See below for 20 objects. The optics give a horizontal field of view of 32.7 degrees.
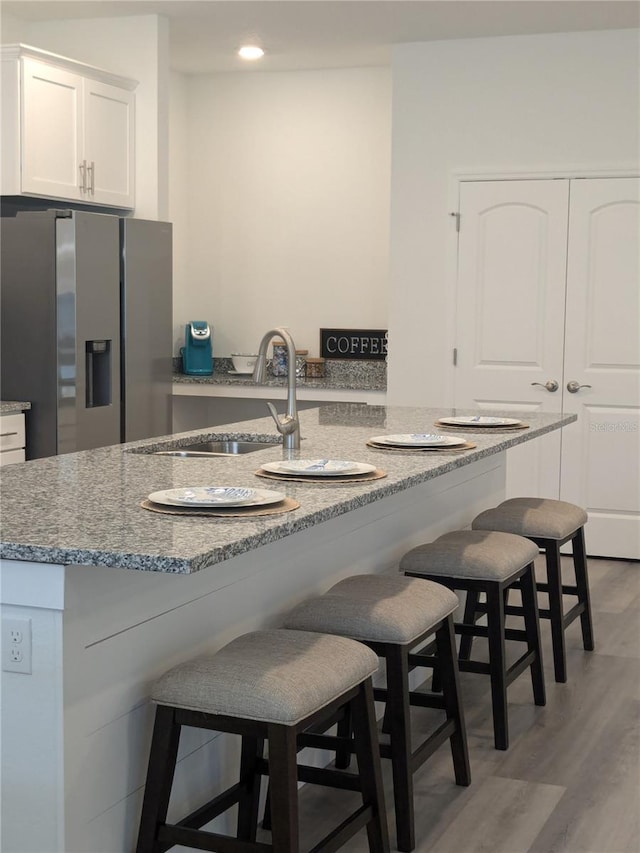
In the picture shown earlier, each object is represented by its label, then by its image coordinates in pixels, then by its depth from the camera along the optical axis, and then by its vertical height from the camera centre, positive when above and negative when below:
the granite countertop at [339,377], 6.30 -0.30
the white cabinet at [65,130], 4.80 +0.90
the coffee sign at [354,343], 6.50 -0.09
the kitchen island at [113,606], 1.91 -0.58
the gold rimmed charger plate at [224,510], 2.15 -0.37
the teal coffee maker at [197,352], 6.68 -0.16
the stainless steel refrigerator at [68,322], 4.75 +0.01
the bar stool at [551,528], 3.81 -0.70
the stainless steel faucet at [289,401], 3.20 -0.22
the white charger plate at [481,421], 3.78 -0.32
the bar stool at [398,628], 2.53 -0.71
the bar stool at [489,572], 3.20 -0.71
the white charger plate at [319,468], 2.64 -0.34
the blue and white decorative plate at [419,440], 3.23 -0.33
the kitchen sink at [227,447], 3.51 -0.39
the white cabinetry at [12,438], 4.64 -0.50
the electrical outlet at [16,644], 1.93 -0.57
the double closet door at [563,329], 5.60 +0.01
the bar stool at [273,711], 1.99 -0.72
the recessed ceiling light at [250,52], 5.89 +1.50
